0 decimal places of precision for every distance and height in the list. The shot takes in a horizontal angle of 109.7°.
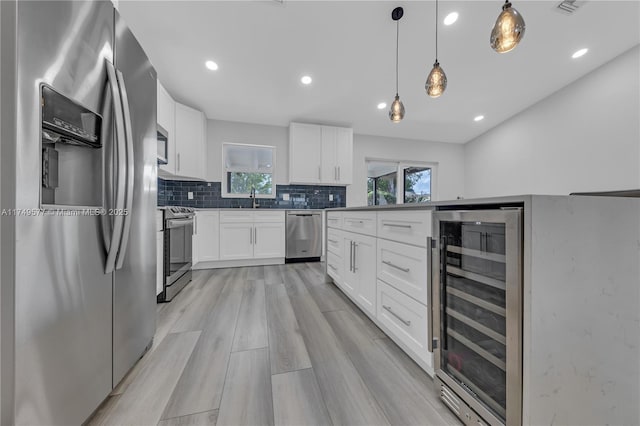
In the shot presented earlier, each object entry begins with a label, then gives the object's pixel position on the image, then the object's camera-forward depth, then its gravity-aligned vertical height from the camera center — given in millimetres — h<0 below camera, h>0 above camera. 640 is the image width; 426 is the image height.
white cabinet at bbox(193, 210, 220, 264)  3332 -357
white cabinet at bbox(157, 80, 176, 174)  2772 +1188
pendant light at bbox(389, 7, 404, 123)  2123 +1087
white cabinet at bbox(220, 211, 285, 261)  3438 -368
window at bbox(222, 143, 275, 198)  4016 +754
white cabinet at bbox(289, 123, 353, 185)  4016 +1051
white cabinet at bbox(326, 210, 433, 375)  1148 -392
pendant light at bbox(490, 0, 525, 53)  1369 +1137
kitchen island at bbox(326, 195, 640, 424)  676 -318
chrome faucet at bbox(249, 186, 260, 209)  3967 +267
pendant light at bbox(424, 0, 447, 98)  1855 +1087
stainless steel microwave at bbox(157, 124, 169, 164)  2846 +867
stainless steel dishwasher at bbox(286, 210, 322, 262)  3729 -394
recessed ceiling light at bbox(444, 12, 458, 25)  2213 +1940
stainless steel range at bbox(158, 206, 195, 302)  2166 -418
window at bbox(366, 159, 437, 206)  4926 +689
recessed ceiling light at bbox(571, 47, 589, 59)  2861 +2059
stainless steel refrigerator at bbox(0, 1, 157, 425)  615 +12
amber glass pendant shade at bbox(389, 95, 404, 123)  2311 +1049
